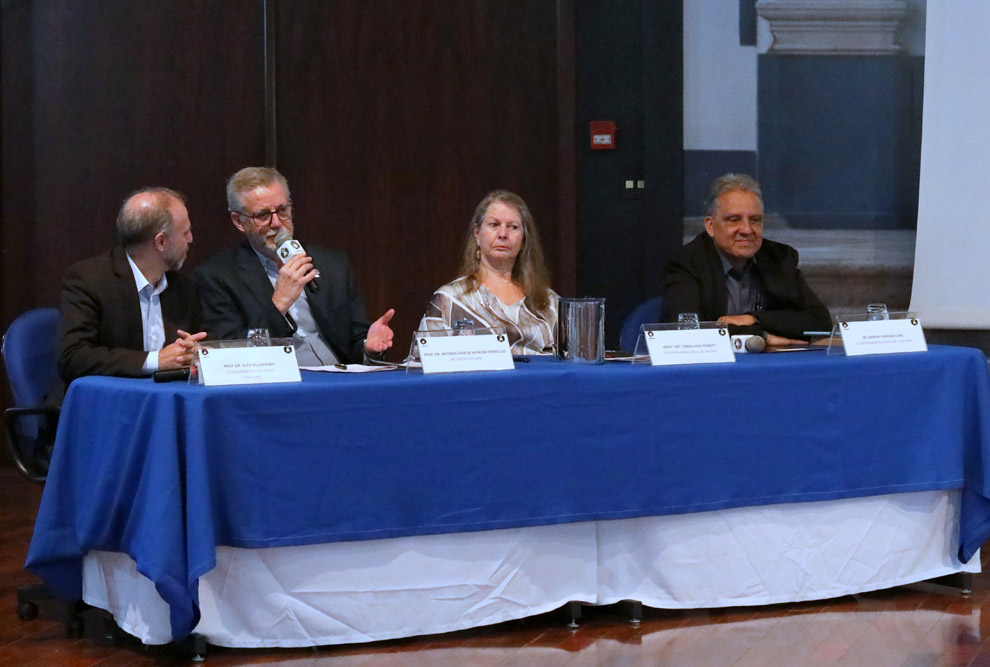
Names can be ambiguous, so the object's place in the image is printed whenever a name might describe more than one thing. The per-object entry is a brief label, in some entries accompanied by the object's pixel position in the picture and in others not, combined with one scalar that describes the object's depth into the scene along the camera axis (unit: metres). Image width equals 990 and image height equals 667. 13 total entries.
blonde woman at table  7.44
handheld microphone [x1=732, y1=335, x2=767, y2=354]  6.94
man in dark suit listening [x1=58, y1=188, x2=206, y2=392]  6.39
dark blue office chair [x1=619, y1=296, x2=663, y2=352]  7.70
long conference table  5.48
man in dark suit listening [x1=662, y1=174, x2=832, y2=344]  7.64
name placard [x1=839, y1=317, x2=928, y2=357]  6.70
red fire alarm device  10.77
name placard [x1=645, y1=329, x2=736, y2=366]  6.27
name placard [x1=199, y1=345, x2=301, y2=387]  5.55
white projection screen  9.56
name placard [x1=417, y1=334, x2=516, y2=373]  5.98
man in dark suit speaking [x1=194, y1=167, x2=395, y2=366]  6.83
